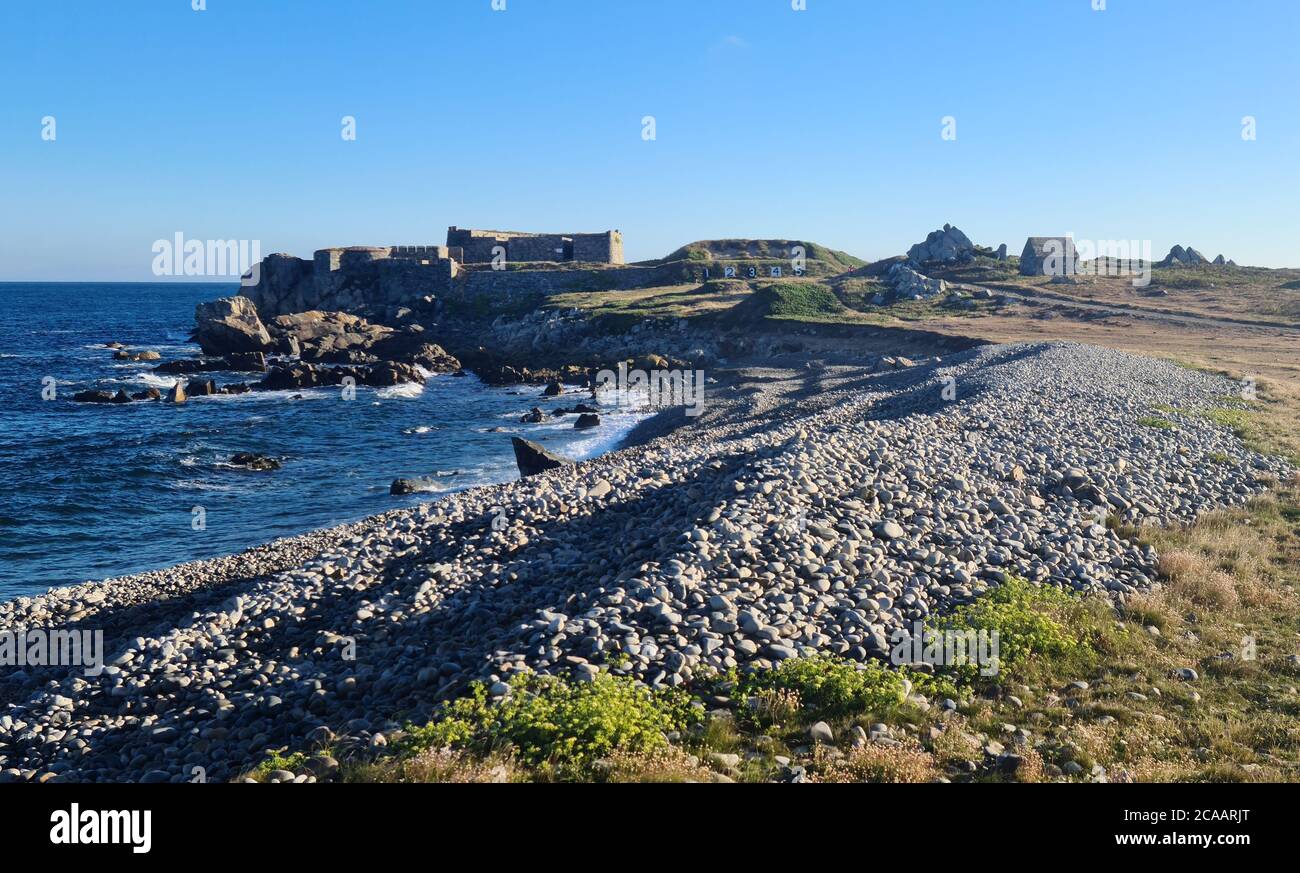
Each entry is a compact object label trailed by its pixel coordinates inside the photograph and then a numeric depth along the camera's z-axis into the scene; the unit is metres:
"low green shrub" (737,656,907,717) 9.39
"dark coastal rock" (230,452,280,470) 37.59
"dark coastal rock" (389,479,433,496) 32.41
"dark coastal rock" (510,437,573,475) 31.22
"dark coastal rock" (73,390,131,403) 54.81
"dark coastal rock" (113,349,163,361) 78.06
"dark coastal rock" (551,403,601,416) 48.30
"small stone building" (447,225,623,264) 103.19
